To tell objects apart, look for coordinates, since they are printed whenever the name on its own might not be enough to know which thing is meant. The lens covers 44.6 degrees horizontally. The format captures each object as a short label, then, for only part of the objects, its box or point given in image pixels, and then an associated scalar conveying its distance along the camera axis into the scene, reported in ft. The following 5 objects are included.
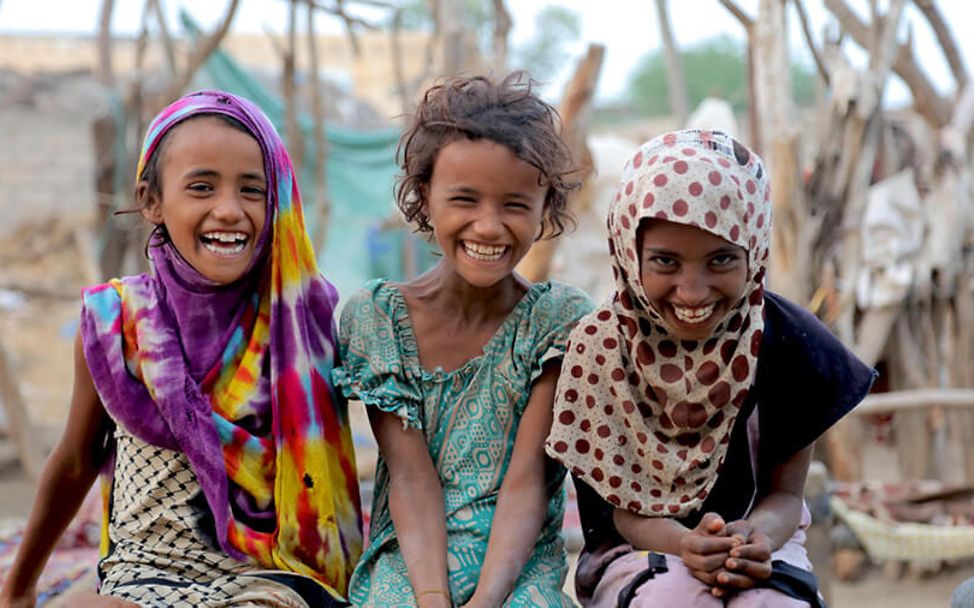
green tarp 29.63
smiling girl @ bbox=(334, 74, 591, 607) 7.95
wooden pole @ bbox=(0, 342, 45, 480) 22.03
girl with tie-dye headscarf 8.02
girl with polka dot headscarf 7.04
